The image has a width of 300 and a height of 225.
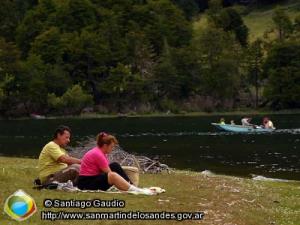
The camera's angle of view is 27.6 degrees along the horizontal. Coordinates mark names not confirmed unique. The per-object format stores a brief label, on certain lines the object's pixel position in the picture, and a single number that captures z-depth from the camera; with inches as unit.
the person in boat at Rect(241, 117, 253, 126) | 3649.1
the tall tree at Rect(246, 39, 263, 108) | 6555.1
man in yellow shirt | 865.5
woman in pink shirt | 806.5
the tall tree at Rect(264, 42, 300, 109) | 6171.3
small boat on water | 3562.7
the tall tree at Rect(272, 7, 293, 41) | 7022.6
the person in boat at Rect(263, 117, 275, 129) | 3538.4
